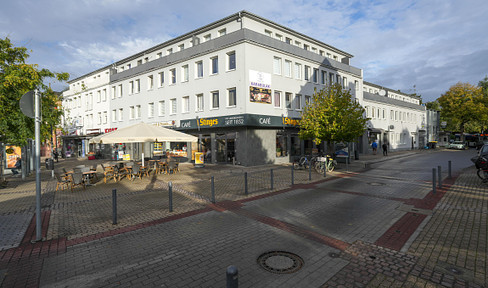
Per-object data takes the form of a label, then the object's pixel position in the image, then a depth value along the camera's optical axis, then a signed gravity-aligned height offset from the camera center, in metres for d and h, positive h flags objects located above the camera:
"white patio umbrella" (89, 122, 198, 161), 13.33 +0.51
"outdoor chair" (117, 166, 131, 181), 14.38 -1.65
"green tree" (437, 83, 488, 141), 44.59 +6.97
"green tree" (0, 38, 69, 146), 12.33 +2.99
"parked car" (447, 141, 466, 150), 43.81 -0.85
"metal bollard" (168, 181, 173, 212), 7.73 -1.80
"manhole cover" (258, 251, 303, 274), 4.31 -2.21
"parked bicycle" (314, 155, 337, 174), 16.11 -1.49
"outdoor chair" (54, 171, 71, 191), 11.53 -1.76
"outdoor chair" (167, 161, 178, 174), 16.69 -1.57
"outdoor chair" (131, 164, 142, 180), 14.31 -1.57
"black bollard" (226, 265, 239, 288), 2.21 -1.21
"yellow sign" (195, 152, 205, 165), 20.92 -1.24
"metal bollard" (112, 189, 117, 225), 6.76 -1.83
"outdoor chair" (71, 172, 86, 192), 11.38 -1.54
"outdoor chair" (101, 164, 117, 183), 14.03 -1.53
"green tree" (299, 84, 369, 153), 17.44 +1.58
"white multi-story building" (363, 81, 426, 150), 37.50 +3.94
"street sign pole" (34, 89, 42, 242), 5.65 -1.06
